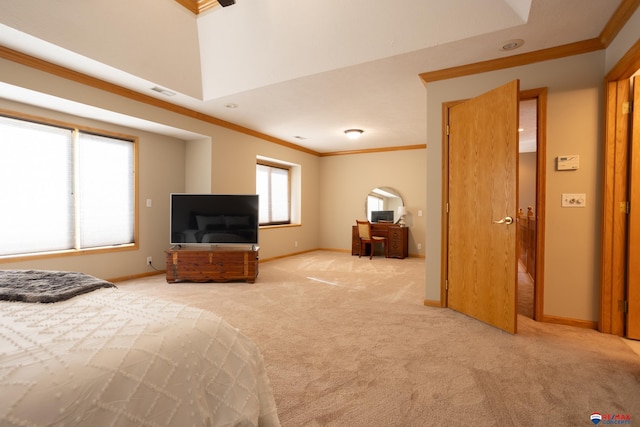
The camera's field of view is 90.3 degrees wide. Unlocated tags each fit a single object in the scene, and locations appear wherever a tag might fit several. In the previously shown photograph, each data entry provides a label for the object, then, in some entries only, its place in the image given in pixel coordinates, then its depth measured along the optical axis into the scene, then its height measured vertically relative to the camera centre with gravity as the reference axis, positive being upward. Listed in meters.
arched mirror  7.11 +0.10
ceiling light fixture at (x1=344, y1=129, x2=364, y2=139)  5.54 +1.33
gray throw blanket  1.32 -0.36
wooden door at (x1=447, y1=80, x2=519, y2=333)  2.63 +0.02
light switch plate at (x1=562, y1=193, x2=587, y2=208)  2.77 +0.08
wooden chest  4.38 -0.80
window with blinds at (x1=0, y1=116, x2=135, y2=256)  3.47 +0.23
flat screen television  4.57 -0.16
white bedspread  0.75 -0.44
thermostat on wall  2.79 +0.41
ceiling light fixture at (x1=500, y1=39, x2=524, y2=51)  2.62 +1.38
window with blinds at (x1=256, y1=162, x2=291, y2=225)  6.69 +0.34
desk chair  6.38 -0.60
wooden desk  6.60 -0.60
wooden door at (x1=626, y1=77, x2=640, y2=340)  2.53 -0.18
